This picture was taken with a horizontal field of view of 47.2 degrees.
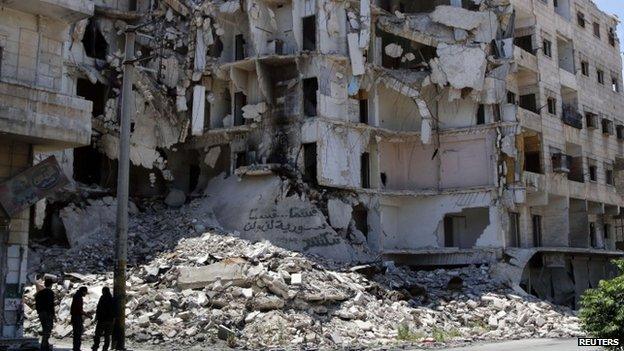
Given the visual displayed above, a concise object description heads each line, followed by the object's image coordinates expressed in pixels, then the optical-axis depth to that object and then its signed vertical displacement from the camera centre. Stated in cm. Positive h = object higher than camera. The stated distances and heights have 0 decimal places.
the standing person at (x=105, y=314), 1591 -100
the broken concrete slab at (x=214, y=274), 2250 -17
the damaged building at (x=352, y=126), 3178 +671
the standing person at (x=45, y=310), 1516 -88
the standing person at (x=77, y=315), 1539 -99
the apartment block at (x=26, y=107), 1681 +390
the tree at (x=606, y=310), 1334 -81
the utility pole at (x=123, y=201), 1614 +155
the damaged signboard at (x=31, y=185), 1673 +199
